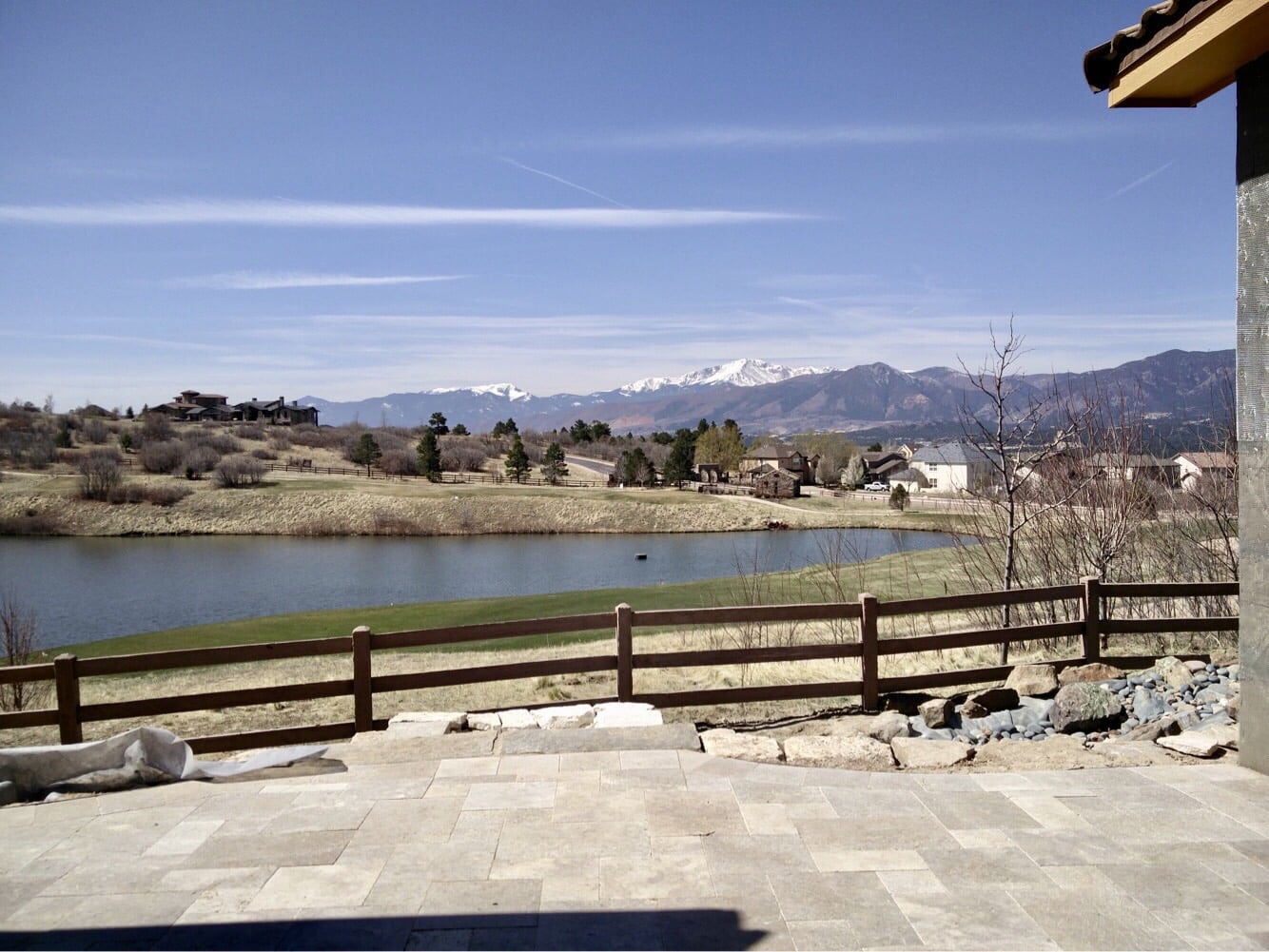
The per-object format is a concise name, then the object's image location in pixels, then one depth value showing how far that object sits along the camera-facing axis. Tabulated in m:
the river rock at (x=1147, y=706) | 7.42
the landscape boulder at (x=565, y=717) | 7.61
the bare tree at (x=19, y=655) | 13.01
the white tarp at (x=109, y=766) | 6.12
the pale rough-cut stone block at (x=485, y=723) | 7.62
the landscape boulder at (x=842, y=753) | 6.52
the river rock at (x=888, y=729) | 7.41
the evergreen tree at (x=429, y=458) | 77.25
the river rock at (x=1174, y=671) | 7.93
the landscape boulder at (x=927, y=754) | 6.46
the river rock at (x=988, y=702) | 8.02
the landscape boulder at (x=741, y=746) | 6.62
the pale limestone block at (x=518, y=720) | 7.59
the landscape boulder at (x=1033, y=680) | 8.27
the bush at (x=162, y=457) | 70.50
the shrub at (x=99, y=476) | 57.91
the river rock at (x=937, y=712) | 7.75
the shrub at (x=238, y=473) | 65.51
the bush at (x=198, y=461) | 68.66
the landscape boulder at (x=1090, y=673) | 8.47
